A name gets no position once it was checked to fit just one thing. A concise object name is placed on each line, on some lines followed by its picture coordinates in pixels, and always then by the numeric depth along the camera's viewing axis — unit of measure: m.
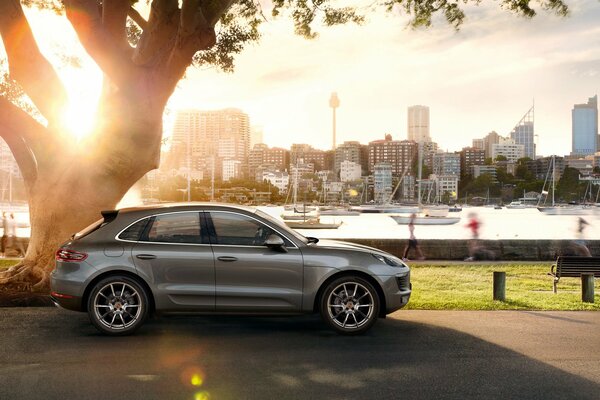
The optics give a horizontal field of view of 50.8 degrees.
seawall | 22.28
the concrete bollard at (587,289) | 10.75
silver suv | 7.55
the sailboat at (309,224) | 78.79
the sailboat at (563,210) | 135.91
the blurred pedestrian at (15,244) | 22.81
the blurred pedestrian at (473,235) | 22.05
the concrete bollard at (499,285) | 10.86
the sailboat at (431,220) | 89.08
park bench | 13.02
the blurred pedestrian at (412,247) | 21.61
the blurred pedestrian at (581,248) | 21.17
